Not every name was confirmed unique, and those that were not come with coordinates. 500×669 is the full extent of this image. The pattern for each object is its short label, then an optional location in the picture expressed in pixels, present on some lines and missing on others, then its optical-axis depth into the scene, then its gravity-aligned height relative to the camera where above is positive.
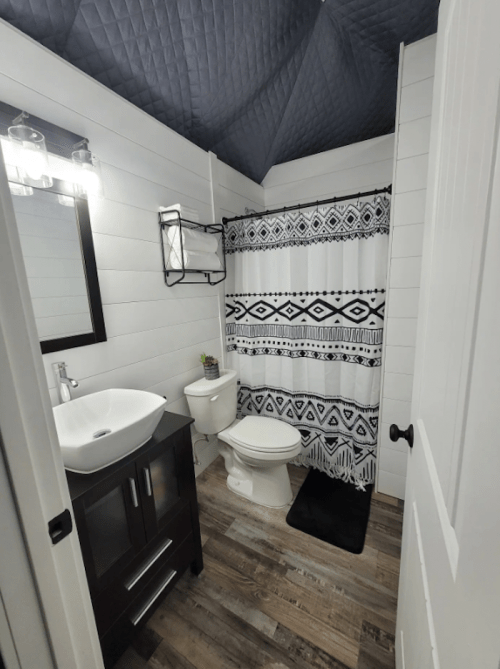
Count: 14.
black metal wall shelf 1.58 +0.28
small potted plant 1.88 -0.55
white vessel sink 0.86 -0.50
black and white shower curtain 1.68 -0.28
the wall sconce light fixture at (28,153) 1.00 +0.52
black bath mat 1.51 -1.38
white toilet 1.63 -0.94
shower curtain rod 1.56 +0.49
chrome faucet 1.14 -0.36
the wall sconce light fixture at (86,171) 1.16 +0.52
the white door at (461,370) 0.29 -0.14
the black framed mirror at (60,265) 1.09 +0.12
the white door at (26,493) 0.44 -0.34
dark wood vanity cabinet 0.91 -0.90
